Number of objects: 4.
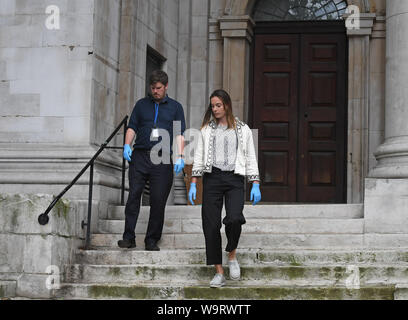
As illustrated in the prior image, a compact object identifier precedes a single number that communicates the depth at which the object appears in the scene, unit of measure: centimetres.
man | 1873
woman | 1656
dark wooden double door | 2914
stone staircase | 1617
